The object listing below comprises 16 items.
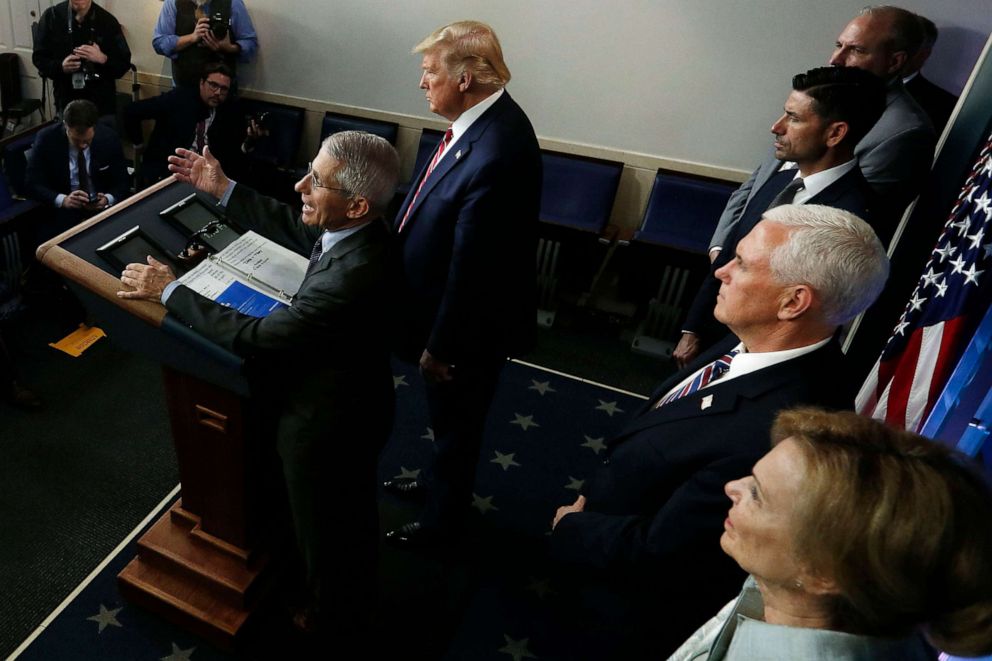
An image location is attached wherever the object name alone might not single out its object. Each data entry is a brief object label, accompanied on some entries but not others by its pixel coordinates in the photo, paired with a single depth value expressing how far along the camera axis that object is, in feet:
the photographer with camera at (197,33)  16.63
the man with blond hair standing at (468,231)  7.34
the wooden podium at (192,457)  5.67
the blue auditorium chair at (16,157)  13.24
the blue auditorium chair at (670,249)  13.99
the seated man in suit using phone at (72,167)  13.00
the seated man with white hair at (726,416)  4.96
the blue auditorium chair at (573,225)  14.65
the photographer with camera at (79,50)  16.81
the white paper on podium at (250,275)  5.86
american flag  7.02
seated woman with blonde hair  3.07
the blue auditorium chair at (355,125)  17.10
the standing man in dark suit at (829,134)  8.02
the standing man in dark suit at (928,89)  11.86
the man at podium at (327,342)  5.62
